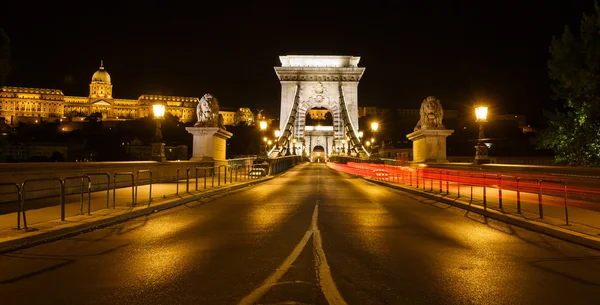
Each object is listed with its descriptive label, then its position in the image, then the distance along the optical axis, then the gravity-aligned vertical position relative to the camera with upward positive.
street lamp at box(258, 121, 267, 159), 37.08 +1.42
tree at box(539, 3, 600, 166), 19.94 +3.12
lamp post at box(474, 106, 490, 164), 18.08 +0.97
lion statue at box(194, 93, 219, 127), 25.38 +2.94
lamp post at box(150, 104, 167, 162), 19.81 +0.94
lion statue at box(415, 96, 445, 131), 23.03 +2.58
